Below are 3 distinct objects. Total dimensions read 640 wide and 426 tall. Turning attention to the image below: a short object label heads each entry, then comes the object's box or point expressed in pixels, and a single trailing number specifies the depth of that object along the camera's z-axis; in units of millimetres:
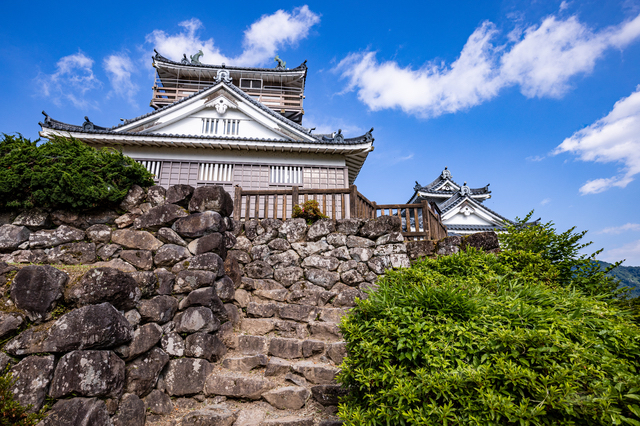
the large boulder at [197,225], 5242
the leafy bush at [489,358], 2123
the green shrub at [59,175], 4480
